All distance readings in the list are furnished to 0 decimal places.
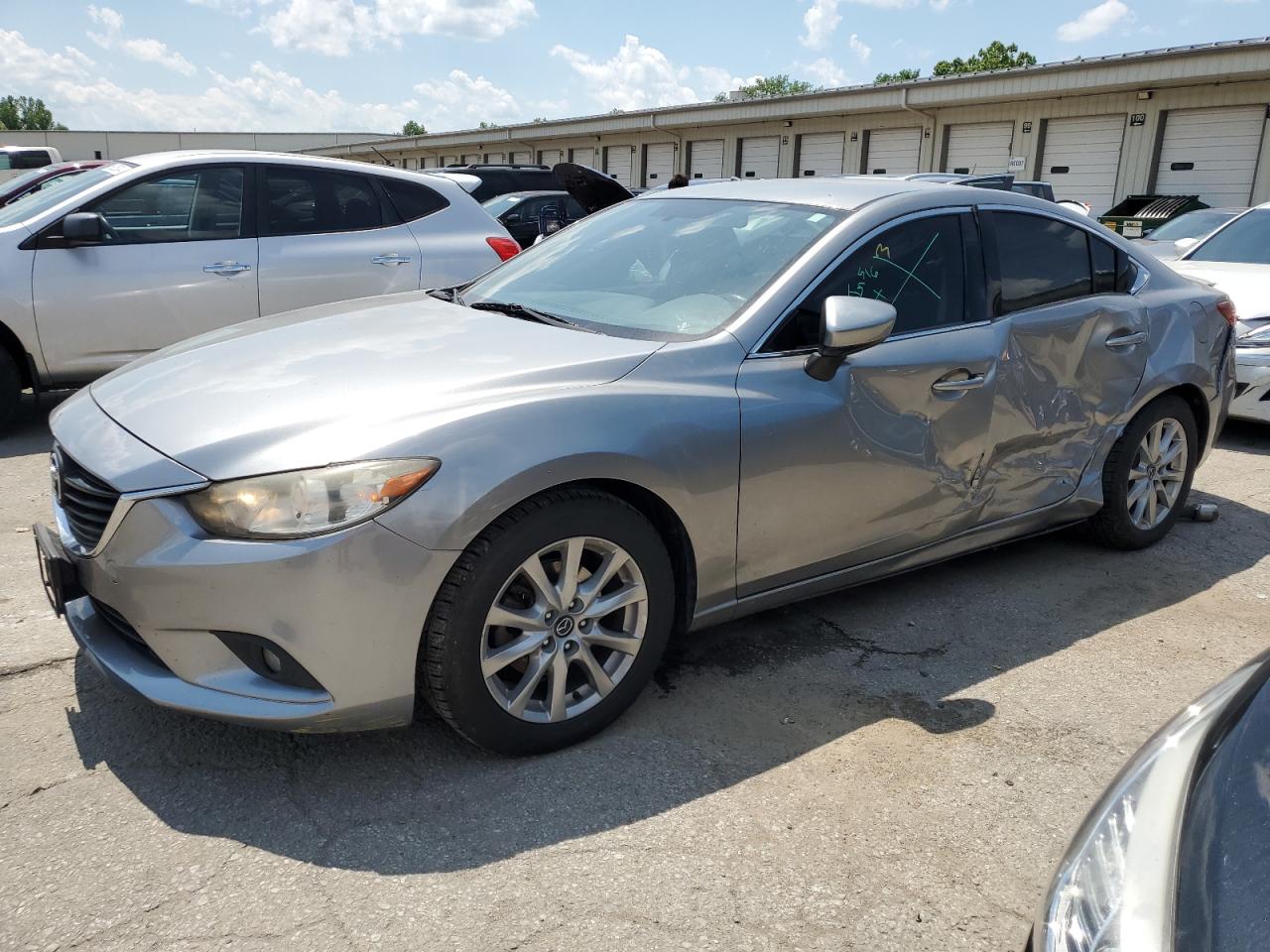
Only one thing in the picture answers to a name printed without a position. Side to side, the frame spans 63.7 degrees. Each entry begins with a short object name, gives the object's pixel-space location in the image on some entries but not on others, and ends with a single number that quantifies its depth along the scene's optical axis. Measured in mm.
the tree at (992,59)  68562
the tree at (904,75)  71175
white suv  5844
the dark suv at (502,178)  15945
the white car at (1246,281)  6695
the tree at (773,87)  104688
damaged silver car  2432
